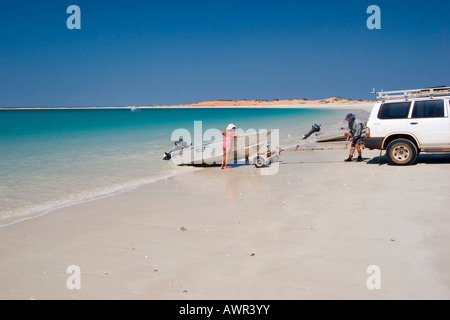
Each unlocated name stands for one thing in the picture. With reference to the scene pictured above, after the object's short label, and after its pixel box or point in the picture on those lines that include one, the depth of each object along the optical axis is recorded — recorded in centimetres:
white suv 1235
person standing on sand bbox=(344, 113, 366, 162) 1416
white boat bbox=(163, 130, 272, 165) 1477
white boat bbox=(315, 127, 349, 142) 2183
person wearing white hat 1445
